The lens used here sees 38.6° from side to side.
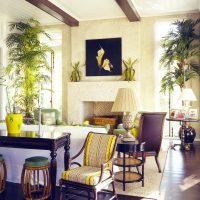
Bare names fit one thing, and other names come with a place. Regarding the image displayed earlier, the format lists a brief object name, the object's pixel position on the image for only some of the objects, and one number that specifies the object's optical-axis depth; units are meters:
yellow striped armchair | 3.03
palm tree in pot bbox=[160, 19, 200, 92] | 7.06
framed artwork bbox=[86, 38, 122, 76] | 8.16
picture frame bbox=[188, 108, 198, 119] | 6.47
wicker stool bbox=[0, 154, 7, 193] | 3.80
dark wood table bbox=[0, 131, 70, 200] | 3.32
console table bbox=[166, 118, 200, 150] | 6.32
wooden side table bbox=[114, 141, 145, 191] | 3.77
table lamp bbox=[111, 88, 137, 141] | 3.63
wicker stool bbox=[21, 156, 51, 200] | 3.40
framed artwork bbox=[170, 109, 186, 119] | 6.45
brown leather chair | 4.64
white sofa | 3.97
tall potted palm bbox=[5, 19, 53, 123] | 7.96
